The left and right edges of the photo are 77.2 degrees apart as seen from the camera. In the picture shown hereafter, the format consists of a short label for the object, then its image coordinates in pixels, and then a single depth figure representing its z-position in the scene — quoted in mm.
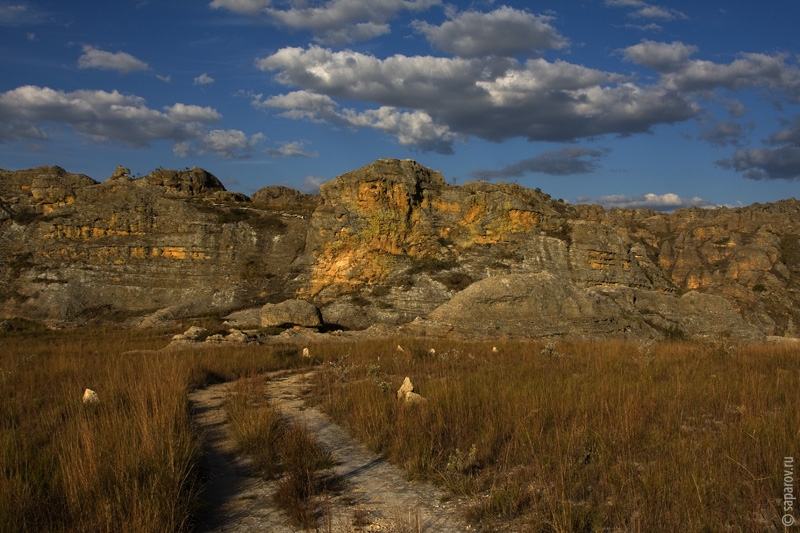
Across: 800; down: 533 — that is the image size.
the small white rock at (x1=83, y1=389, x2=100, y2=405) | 7167
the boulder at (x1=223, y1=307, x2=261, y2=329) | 24234
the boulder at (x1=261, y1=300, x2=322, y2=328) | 22047
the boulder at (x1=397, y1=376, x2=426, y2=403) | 6990
